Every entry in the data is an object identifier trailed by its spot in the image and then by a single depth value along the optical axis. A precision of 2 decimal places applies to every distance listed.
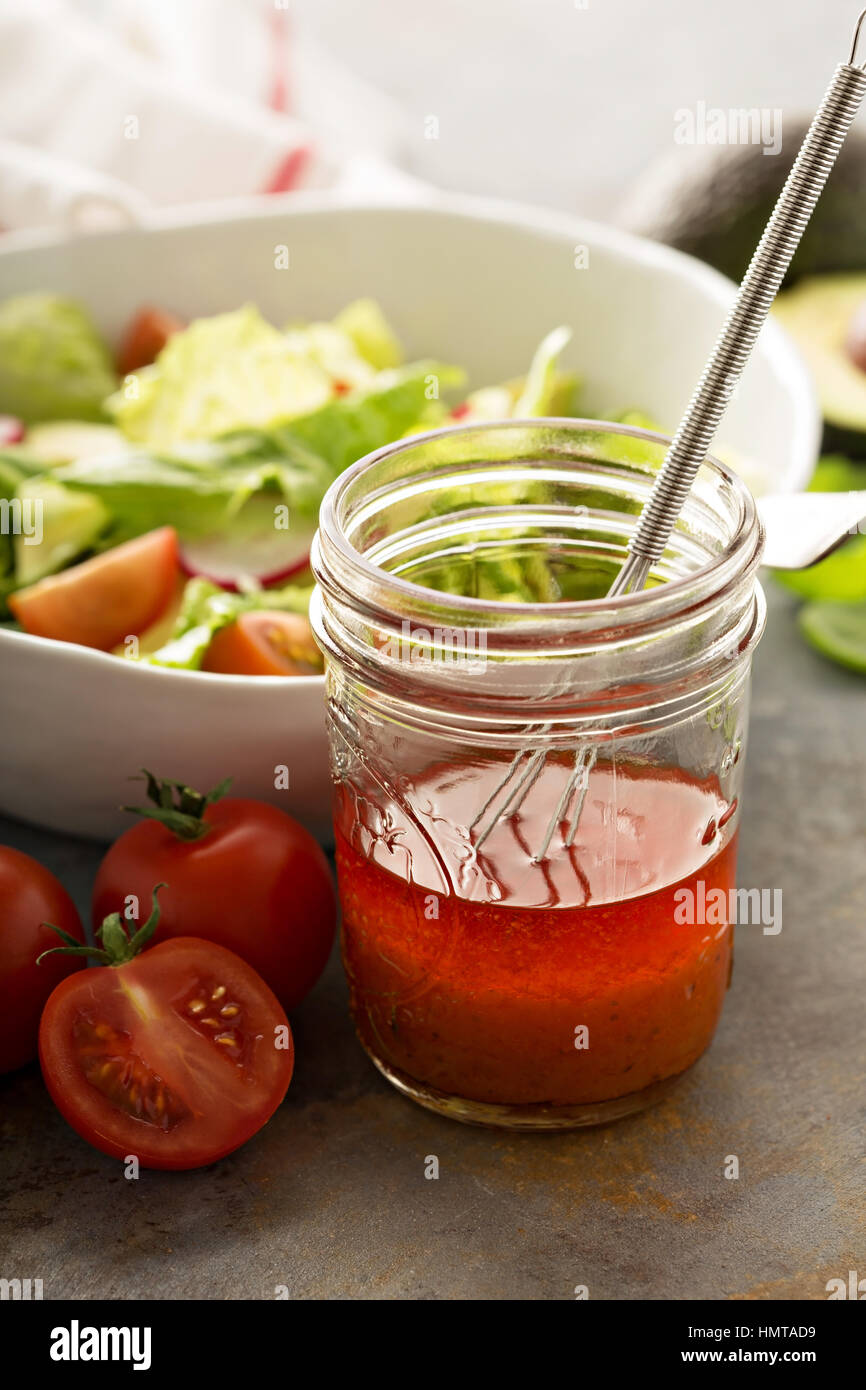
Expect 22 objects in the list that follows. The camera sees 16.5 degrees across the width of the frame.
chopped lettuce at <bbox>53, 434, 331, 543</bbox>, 0.58
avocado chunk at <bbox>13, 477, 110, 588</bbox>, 0.58
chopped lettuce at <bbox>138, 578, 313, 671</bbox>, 0.54
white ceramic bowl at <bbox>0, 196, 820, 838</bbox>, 0.59
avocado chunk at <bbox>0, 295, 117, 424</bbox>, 0.65
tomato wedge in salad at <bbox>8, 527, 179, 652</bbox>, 0.56
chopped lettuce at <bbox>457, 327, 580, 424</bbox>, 0.62
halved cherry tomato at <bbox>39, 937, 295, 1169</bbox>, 0.47
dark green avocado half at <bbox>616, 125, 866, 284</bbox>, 0.76
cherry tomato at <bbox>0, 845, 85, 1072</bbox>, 0.49
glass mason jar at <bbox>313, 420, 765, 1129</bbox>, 0.46
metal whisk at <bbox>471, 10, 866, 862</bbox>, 0.44
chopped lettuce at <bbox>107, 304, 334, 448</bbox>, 0.64
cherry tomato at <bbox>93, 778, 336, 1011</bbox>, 0.50
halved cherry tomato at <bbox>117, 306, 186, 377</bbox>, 0.68
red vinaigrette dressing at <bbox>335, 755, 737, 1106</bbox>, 0.47
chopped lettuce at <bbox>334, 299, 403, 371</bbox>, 0.66
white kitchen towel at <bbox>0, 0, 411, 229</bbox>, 0.69
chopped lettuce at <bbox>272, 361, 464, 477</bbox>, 0.61
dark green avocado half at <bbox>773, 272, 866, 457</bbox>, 0.70
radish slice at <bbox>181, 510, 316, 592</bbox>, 0.58
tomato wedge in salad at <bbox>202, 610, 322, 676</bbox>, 0.54
